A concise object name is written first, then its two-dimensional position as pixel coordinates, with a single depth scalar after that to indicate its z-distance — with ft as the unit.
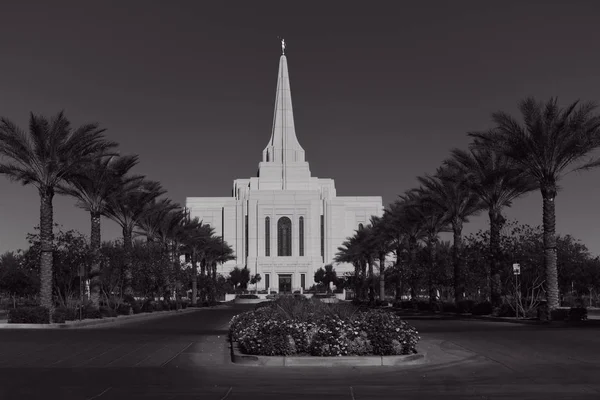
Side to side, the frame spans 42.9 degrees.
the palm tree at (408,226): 162.91
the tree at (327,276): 358.84
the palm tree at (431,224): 151.84
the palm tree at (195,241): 204.19
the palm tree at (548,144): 98.48
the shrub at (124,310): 134.51
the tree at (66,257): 125.39
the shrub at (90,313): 112.87
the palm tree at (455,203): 139.74
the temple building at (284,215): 394.32
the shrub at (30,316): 98.07
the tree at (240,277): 362.96
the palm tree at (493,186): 118.11
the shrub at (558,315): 102.32
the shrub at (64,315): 99.86
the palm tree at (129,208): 136.71
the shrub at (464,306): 133.28
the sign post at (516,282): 108.47
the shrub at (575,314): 102.17
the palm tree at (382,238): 191.74
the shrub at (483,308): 124.77
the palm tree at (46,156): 100.53
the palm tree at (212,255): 235.87
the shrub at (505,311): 116.50
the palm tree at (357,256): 239.09
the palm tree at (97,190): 122.11
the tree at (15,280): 199.93
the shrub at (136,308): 143.13
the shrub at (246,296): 289.53
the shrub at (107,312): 120.16
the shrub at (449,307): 140.52
